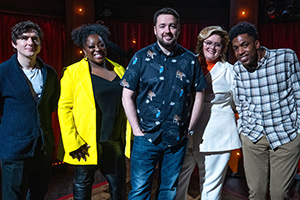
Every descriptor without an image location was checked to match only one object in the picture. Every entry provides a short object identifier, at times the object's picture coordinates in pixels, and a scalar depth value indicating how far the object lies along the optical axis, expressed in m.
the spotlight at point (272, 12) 4.03
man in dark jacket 1.64
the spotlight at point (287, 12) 3.88
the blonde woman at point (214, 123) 1.86
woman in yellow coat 1.77
